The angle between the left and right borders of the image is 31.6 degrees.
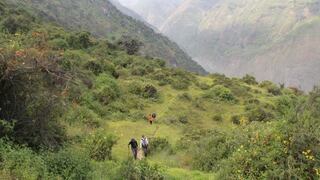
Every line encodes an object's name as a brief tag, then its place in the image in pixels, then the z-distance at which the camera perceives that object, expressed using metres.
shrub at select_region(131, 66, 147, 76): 61.48
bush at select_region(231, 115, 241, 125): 48.31
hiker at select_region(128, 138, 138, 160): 29.66
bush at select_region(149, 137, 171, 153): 33.84
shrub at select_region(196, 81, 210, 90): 60.34
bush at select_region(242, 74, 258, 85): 73.44
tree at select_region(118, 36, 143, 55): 87.39
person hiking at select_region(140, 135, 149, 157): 31.44
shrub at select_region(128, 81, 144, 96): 52.43
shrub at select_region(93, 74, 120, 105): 46.12
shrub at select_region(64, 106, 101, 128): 36.25
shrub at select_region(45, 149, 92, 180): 20.48
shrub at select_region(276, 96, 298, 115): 53.84
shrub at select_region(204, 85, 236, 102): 55.75
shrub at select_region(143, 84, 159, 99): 52.41
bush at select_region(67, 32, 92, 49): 65.88
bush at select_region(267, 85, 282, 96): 65.29
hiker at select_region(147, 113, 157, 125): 43.15
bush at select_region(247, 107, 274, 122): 47.39
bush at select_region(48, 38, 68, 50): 58.73
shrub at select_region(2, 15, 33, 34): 59.34
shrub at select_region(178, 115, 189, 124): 46.77
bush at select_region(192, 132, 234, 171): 27.70
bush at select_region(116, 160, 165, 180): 21.81
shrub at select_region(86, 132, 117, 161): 26.39
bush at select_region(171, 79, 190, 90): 58.22
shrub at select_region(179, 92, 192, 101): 53.81
